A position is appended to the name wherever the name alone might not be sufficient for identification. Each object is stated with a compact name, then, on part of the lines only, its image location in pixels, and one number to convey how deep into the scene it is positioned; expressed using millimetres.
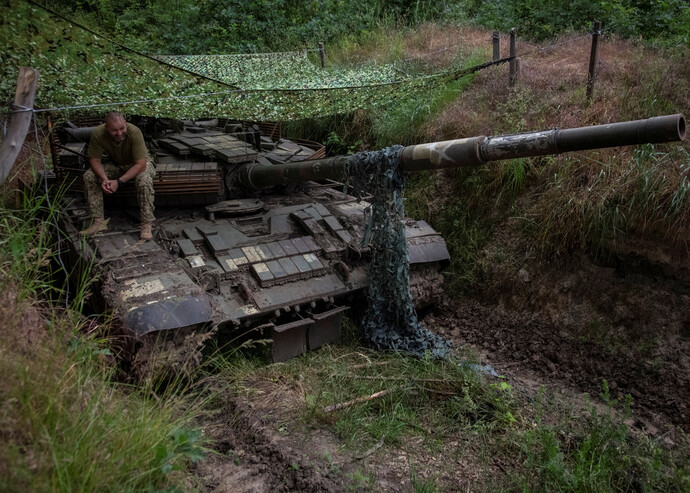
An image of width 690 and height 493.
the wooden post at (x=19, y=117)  4418
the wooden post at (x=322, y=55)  11711
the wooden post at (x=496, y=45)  8828
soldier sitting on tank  5727
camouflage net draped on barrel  5398
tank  4637
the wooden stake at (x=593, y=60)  7336
